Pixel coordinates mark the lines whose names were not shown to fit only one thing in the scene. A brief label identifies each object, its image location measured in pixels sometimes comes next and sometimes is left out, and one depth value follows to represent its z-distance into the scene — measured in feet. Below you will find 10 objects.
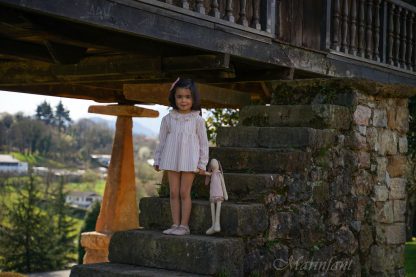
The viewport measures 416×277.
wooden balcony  17.13
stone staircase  15.10
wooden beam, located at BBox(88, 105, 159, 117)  33.45
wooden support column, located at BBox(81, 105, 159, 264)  34.12
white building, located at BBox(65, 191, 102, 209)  236.92
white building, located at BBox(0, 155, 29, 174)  211.82
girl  15.98
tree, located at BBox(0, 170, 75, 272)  90.58
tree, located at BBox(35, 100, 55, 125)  260.62
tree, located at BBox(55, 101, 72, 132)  267.61
